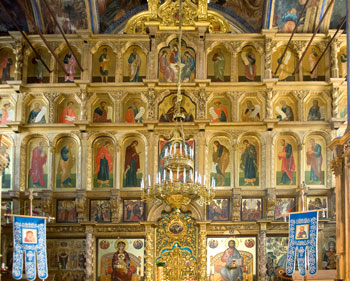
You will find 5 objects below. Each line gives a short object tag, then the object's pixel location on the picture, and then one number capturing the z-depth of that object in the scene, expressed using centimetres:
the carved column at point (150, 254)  1920
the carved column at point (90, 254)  1907
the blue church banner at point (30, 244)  1617
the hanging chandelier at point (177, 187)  1520
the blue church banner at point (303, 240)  1486
